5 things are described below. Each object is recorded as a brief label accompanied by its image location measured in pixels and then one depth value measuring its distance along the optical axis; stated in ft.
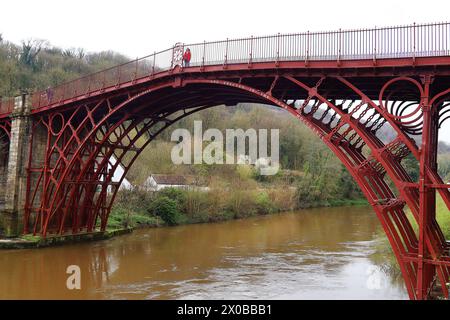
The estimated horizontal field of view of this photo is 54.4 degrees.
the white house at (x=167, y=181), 123.34
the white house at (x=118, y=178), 113.52
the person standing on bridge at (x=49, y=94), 73.33
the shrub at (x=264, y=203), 134.34
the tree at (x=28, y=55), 179.52
